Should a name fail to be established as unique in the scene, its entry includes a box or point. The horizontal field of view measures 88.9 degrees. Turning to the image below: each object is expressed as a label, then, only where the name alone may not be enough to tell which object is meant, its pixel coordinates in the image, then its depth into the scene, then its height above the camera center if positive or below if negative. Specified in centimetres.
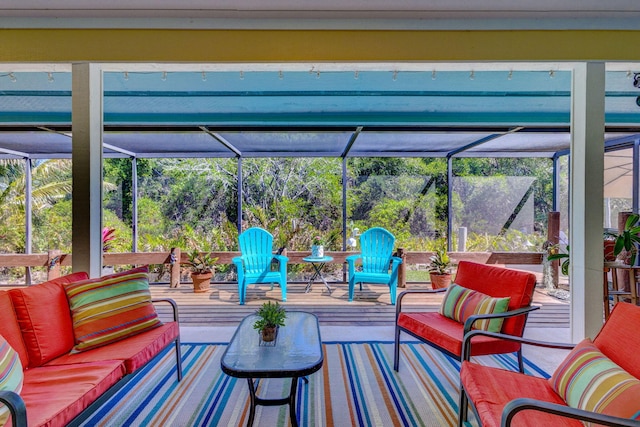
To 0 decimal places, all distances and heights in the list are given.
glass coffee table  168 -83
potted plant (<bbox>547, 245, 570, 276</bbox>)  282 -47
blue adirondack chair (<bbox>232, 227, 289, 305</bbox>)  433 -72
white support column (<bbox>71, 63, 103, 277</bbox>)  256 +38
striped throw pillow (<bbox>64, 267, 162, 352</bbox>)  204 -66
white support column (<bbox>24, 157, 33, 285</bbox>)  554 +7
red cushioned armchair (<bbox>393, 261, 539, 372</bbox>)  207 -76
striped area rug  195 -124
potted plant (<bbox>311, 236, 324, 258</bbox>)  495 -61
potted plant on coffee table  207 -72
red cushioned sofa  146 -85
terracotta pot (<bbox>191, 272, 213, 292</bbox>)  492 -108
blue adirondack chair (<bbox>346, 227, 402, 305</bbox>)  470 -59
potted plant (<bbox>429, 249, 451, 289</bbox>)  484 -89
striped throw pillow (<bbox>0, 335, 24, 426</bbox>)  141 -73
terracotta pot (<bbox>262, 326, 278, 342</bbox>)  206 -78
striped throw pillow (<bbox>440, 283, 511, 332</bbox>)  217 -68
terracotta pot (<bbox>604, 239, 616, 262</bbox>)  282 -35
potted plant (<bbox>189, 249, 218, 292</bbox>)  494 -92
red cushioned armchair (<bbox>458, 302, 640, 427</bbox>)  122 -75
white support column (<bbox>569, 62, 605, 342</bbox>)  249 +11
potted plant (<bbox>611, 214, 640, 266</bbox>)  266 -21
